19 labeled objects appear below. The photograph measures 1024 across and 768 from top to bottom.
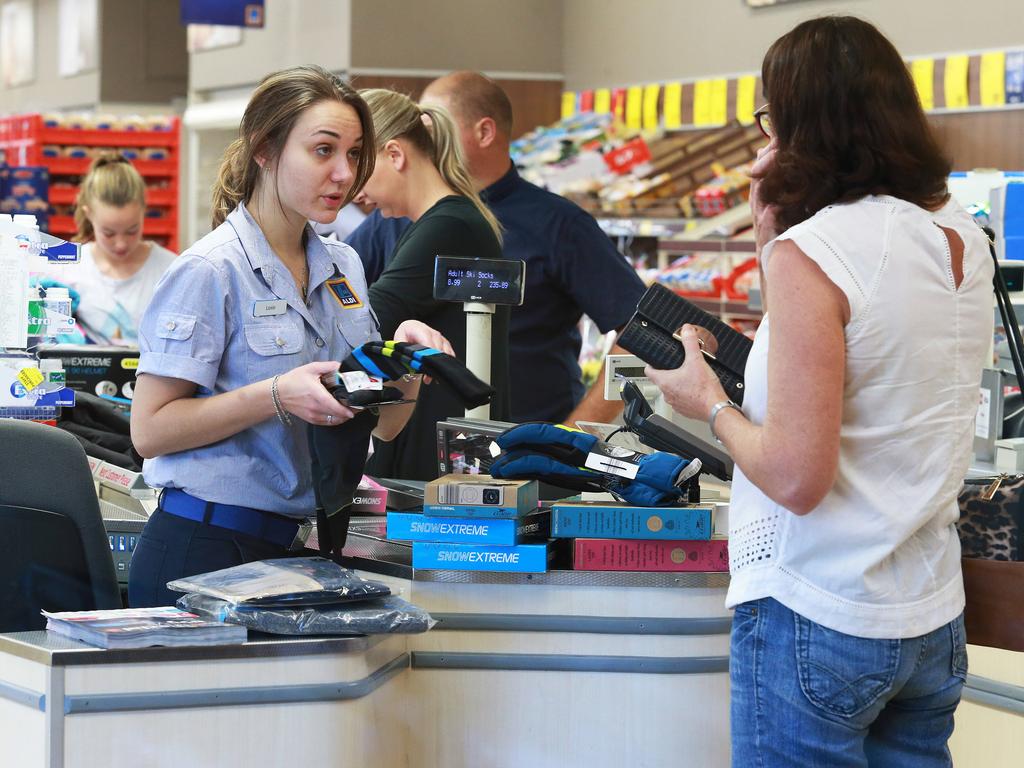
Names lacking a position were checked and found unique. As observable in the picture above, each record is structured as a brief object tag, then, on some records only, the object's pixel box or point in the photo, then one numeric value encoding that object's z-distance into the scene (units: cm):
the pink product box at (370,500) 522
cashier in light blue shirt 415
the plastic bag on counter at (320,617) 395
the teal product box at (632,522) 432
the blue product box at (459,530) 432
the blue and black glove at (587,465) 434
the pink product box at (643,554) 436
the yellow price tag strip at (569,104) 1589
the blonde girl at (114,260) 1019
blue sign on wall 1716
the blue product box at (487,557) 434
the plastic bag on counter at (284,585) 397
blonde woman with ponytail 568
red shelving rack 1718
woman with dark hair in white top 311
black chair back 469
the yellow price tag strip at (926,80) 1120
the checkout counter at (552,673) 438
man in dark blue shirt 701
